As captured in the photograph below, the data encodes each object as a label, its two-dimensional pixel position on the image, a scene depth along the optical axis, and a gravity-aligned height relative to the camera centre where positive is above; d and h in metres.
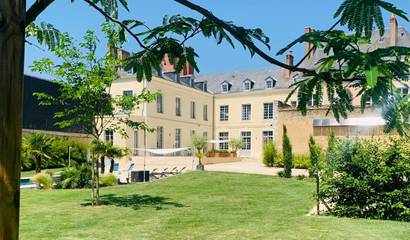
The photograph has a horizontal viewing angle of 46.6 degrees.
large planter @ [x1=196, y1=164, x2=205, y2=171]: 25.28 -0.93
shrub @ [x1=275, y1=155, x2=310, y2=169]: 29.71 -0.69
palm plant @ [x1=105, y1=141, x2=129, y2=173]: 22.59 -0.08
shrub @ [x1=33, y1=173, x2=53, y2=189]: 18.33 -1.17
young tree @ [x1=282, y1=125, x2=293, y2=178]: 22.23 -0.55
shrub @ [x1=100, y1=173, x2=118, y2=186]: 19.41 -1.21
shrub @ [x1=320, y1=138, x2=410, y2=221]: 10.44 -0.69
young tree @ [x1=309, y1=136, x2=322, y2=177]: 11.32 -0.31
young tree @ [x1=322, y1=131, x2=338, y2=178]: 11.19 -0.26
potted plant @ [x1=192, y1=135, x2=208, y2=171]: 37.09 +0.57
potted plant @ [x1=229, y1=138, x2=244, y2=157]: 46.57 +0.61
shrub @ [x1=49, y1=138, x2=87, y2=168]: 28.88 -0.11
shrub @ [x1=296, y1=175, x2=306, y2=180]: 21.40 -1.22
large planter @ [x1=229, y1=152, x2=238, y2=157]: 42.69 -0.35
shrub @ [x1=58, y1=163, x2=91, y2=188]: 18.45 -1.08
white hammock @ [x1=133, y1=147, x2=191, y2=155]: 33.00 -0.05
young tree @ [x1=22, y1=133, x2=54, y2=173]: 25.17 +0.13
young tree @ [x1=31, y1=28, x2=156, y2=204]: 12.34 +1.63
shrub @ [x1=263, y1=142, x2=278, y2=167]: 31.00 -0.31
